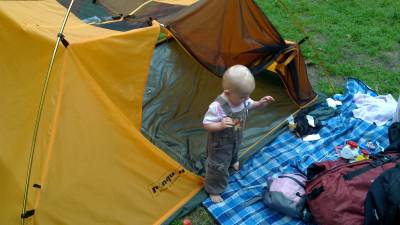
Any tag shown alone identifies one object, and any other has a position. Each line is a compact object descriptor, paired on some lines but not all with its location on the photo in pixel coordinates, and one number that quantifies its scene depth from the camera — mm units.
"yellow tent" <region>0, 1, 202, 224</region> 2564
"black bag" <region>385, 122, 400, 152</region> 3409
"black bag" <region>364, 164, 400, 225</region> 2553
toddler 2805
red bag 2910
